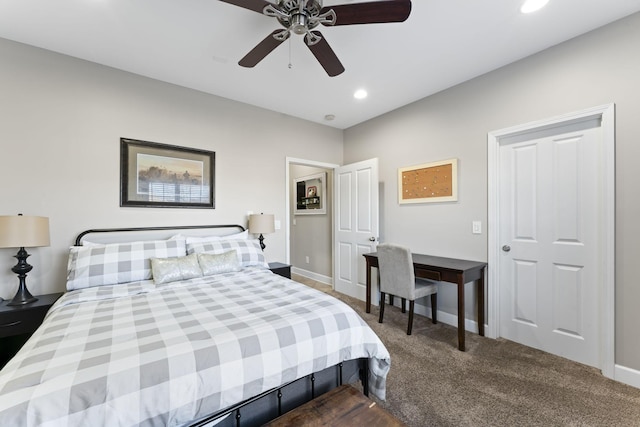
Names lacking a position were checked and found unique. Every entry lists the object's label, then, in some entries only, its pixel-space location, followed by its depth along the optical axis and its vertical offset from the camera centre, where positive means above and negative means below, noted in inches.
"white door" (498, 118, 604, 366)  86.8 -9.9
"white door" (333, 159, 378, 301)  146.5 -5.7
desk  98.1 -24.2
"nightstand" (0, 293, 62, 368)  75.5 -31.4
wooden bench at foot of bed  45.1 -35.9
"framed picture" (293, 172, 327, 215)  192.9 +14.3
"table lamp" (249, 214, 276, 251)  128.4 -5.3
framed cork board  121.3 +14.6
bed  37.2 -23.5
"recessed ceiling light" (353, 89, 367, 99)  124.1 +56.9
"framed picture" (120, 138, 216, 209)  107.2 +16.7
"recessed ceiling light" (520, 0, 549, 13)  72.1 +57.3
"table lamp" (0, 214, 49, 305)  75.9 -6.8
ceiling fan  57.5 +45.1
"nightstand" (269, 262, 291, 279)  125.0 -26.8
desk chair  108.2 -29.1
